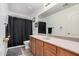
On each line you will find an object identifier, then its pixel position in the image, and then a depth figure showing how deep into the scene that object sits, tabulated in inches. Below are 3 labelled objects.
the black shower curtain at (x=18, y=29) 75.1
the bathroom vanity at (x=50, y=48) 52.8
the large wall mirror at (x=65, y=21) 68.1
